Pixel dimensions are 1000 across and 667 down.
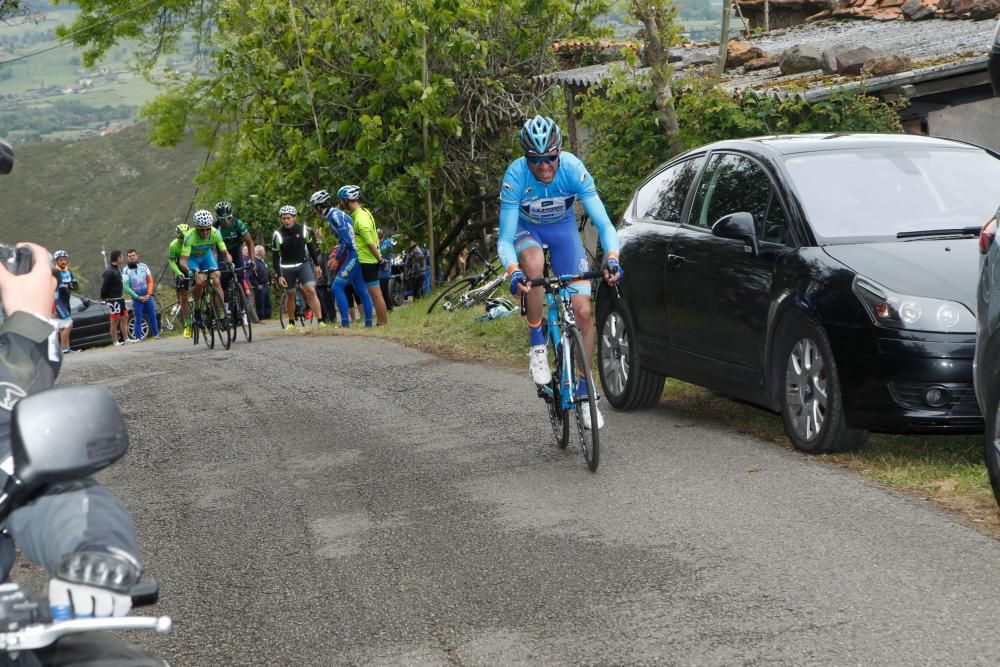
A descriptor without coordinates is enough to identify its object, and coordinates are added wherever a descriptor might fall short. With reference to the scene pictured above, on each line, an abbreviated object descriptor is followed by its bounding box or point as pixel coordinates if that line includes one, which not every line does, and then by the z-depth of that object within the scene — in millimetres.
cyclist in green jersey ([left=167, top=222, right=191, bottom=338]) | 20359
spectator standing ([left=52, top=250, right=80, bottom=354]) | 24683
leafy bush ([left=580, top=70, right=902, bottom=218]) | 15898
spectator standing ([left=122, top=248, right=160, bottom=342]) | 29656
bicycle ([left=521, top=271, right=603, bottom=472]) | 8047
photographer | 2533
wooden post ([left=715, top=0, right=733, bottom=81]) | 17328
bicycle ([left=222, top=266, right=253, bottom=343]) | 19781
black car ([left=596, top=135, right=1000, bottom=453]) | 7328
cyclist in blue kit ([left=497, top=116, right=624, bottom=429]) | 8352
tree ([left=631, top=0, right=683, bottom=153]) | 16438
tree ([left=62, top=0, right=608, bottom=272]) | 24938
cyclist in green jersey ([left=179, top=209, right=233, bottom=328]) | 19359
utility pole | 26609
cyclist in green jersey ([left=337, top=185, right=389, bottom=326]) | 19547
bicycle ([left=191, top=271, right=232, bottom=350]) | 19672
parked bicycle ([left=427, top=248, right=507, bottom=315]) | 21266
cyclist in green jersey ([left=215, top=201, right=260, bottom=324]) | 21688
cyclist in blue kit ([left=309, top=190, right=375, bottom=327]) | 19531
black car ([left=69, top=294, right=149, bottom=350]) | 31844
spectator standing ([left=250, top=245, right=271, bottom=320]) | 33200
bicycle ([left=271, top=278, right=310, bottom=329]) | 24277
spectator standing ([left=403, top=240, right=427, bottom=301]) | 31375
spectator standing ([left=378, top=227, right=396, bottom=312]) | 26938
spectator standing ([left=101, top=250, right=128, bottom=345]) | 30638
